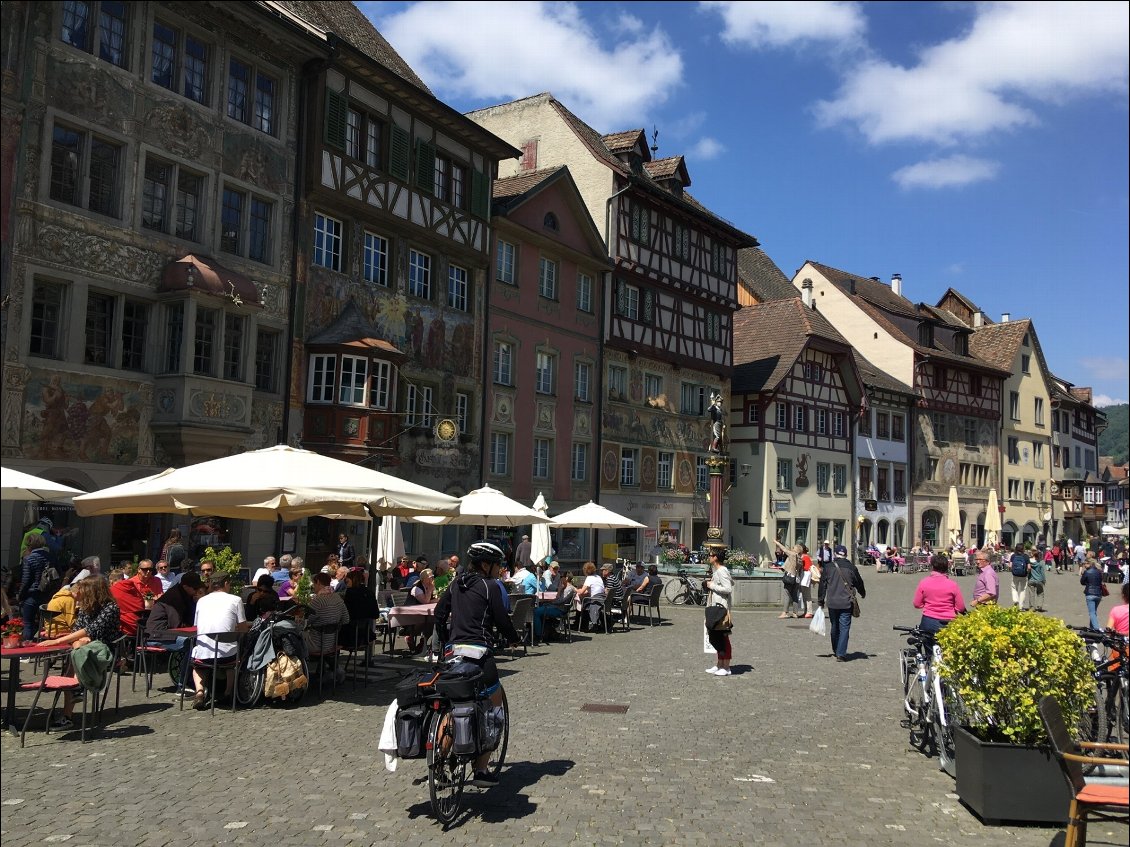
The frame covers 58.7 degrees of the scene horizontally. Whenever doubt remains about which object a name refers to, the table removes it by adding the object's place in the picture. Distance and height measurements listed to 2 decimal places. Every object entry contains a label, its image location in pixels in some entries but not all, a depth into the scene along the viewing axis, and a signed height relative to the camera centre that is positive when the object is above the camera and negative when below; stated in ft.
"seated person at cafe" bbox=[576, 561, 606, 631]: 62.44 -4.77
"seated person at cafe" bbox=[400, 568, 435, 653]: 48.28 -4.18
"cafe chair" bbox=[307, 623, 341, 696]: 36.94 -5.22
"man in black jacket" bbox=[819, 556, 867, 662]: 46.75 -2.89
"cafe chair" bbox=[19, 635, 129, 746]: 27.71 -5.35
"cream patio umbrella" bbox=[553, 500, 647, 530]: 73.46 -0.03
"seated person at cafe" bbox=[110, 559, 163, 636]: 39.93 -3.68
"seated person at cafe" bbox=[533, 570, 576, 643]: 56.59 -5.28
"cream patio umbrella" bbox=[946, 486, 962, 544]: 157.07 +2.08
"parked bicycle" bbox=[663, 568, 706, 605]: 86.58 -6.08
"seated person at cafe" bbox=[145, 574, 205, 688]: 37.40 -4.22
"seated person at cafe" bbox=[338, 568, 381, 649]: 40.01 -3.97
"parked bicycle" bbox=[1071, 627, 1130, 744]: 25.63 -4.50
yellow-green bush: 22.34 -3.25
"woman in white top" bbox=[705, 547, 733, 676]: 43.80 -3.45
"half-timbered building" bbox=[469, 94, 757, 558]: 116.37 +26.05
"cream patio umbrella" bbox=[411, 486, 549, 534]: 58.44 +0.21
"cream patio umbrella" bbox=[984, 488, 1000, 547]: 149.07 +1.55
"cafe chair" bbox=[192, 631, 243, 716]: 33.42 -5.18
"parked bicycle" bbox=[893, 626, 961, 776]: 26.63 -4.84
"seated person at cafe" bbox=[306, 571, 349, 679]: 36.83 -3.96
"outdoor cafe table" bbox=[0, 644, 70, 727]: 26.18 -4.71
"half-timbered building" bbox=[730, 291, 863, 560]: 140.87 +14.24
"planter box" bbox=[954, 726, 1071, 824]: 22.03 -5.59
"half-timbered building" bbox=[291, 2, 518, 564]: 75.46 +20.36
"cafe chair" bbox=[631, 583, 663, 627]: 67.87 -5.34
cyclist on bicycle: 23.17 -2.39
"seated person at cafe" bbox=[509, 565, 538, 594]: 59.13 -3.94
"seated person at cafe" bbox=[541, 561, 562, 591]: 65.57 -4.05
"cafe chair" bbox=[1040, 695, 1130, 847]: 17.39 -4.48
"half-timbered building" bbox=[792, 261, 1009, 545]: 178.60 +26.75
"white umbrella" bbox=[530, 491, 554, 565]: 75.25 -2.05
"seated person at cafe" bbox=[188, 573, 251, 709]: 33.58 -4.03
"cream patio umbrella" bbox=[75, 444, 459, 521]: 32.76 +0.62
